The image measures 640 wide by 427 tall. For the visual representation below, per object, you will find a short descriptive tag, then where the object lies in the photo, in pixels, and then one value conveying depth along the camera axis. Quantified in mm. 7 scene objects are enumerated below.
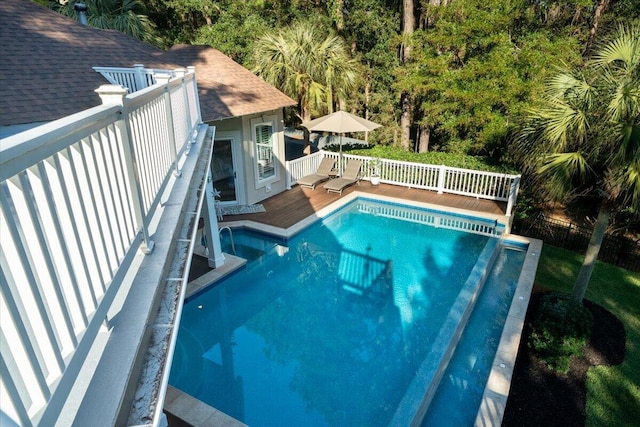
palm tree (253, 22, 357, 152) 13938
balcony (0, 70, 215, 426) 1272
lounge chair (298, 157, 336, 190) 14828
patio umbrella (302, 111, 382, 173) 14164
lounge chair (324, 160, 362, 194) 14492
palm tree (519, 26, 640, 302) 5609
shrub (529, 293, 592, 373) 6574
